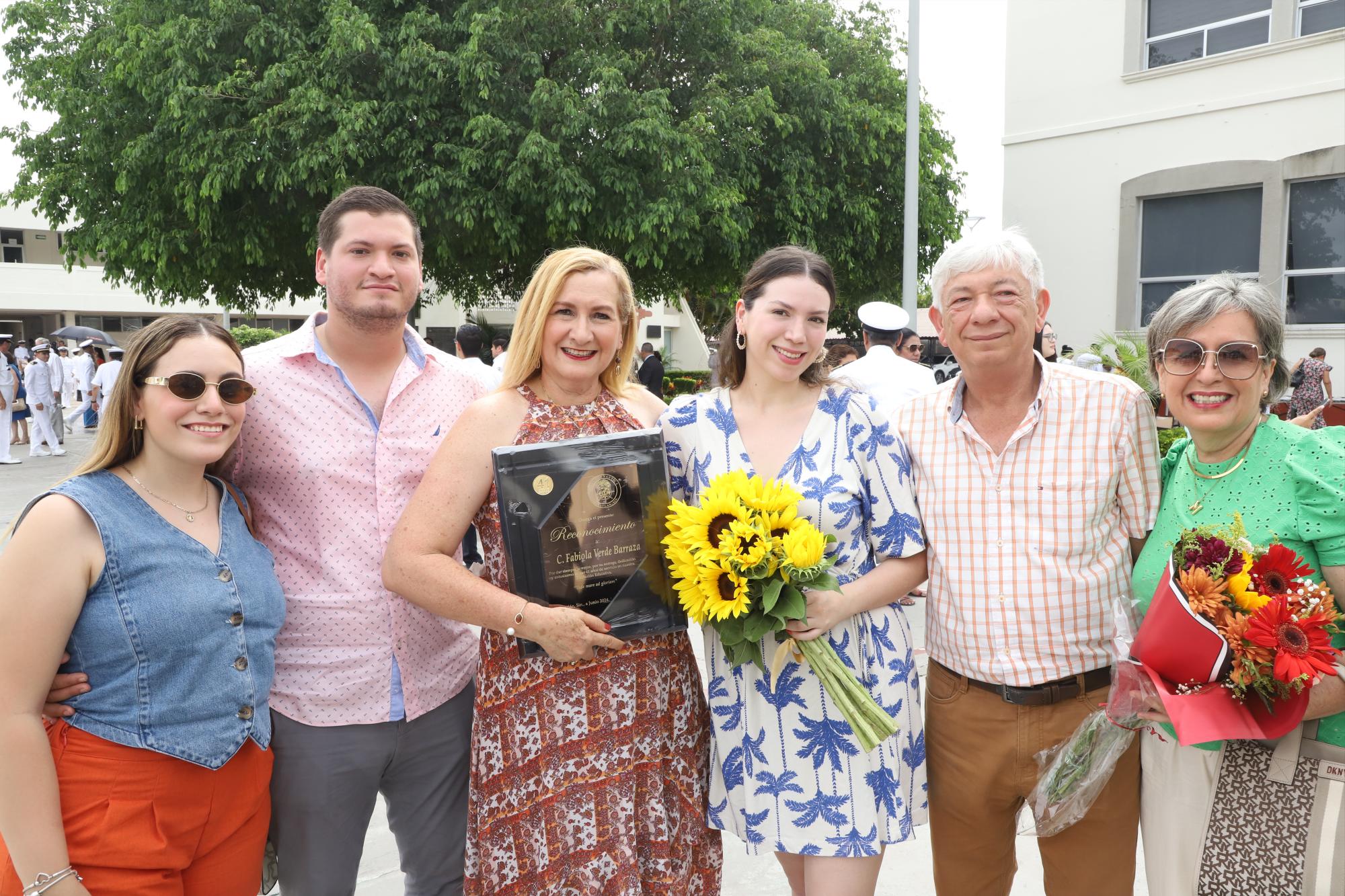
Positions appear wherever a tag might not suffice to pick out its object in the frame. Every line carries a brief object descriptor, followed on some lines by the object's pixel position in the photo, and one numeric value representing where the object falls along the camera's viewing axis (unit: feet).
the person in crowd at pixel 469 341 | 32.60
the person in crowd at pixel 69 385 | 83.97
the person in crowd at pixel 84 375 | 72.49
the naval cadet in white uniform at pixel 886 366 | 23.67
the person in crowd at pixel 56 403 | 59.16
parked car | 68.28
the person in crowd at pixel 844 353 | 28.71
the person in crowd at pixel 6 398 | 51.52
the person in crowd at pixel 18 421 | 58.35
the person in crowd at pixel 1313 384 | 40.06
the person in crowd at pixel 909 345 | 33.81
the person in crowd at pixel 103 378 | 62.49
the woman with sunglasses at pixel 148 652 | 6.73
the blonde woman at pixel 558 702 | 8.35
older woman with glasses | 7.32
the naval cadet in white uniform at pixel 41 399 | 55.21
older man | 8.34
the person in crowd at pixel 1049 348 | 34.63
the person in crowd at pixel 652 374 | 60.08
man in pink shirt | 8.83
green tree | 40.60
